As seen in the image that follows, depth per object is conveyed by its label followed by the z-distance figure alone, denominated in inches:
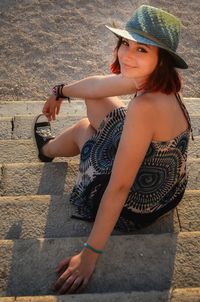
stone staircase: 66.7
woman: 67.5
